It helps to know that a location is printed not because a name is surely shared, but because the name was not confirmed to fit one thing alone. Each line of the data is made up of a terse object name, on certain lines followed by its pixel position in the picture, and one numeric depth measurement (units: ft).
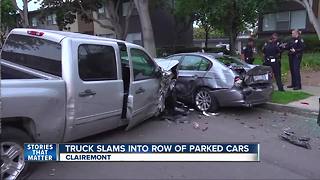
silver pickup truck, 16.61
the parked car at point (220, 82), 32.40
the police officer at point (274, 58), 41.78
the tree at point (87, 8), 98.16
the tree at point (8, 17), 111.55
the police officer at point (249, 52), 49.44
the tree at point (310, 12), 62.69
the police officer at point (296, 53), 42.19
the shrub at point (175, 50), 104.22
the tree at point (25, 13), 78.02
